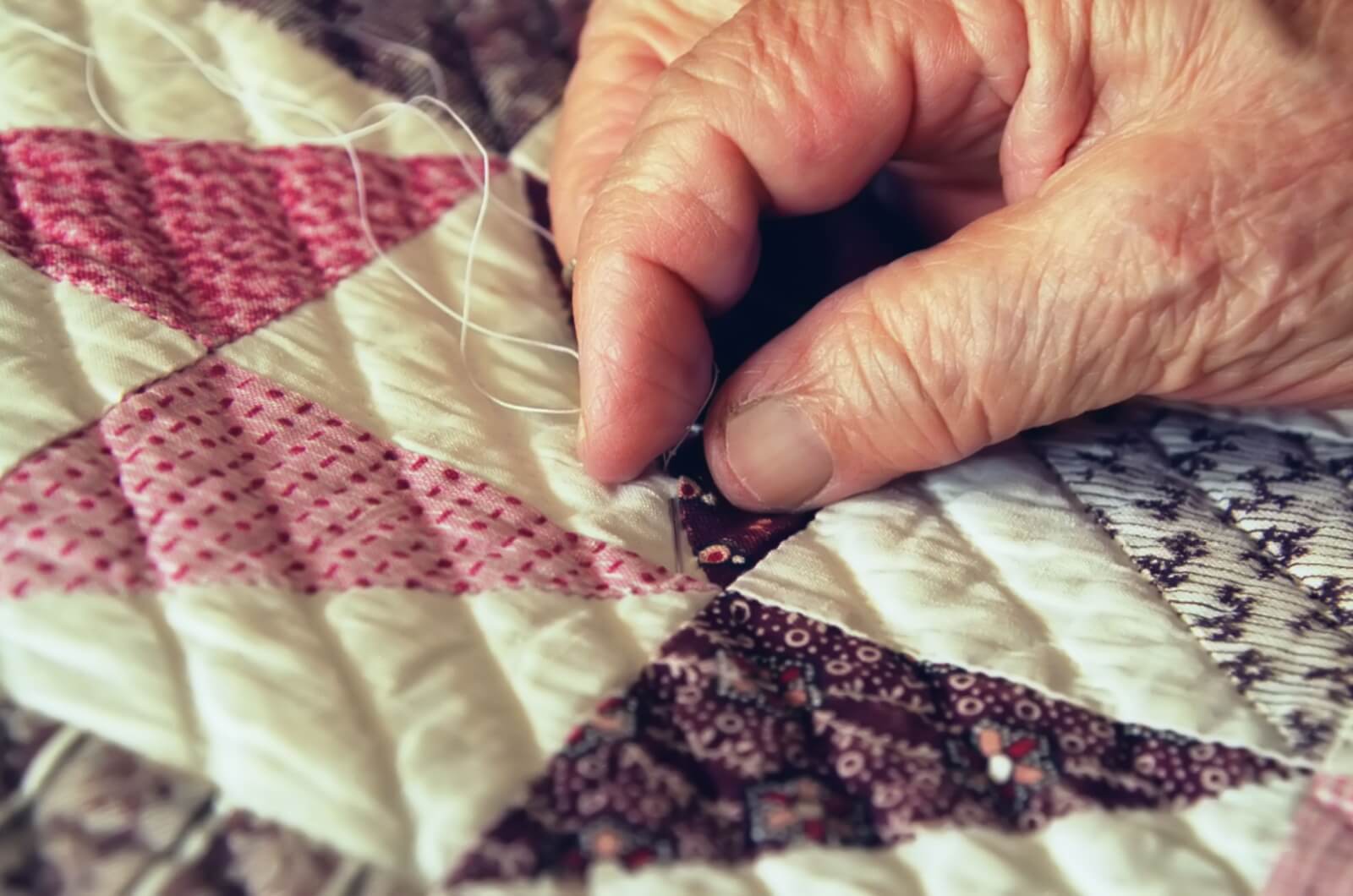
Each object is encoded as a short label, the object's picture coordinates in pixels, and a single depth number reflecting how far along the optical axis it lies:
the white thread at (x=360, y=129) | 0.34
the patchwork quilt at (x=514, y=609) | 0.28
